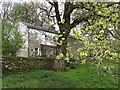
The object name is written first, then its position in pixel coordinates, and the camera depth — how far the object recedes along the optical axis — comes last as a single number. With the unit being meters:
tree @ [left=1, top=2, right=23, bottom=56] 14.49
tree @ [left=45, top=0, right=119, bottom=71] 3.74
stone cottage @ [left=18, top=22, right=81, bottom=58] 17.80
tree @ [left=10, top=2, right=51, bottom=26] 17.86
